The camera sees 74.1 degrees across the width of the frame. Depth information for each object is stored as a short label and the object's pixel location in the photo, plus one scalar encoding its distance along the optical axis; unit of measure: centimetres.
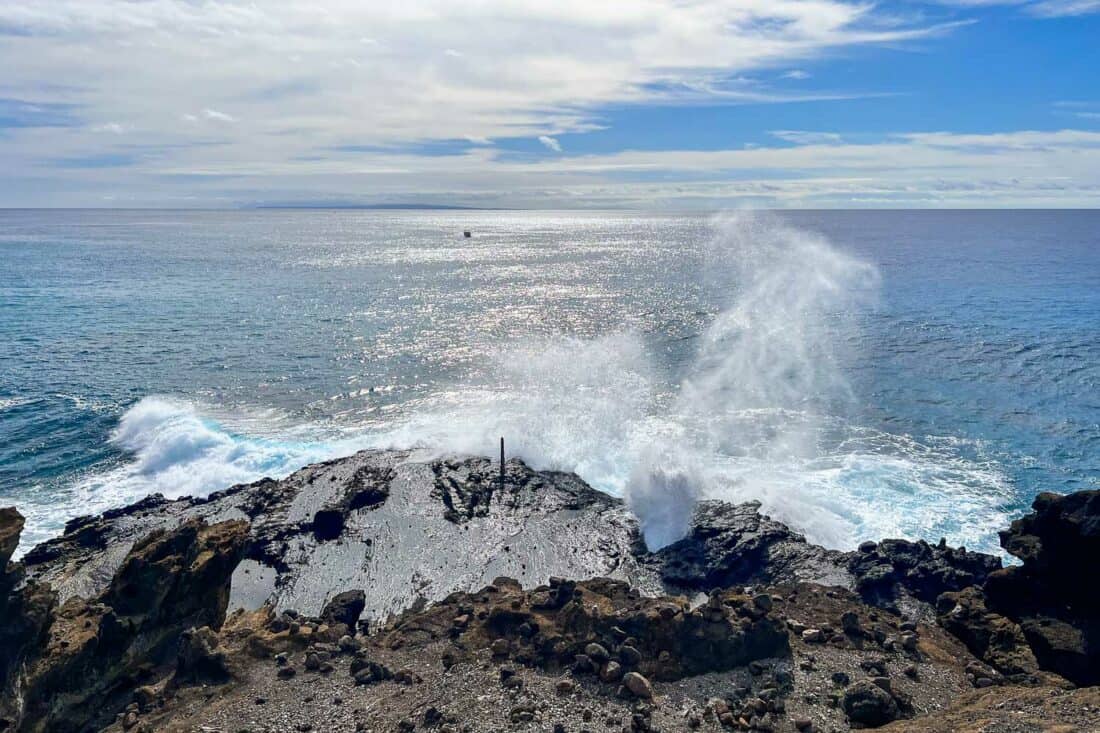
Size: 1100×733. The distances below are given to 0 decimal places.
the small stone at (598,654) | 2217
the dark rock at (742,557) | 3045
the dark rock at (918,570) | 2795
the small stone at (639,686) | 2078
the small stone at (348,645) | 2392
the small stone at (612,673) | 2139
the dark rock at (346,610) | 2709
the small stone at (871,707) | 1958
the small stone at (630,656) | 2191
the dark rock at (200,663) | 2239
